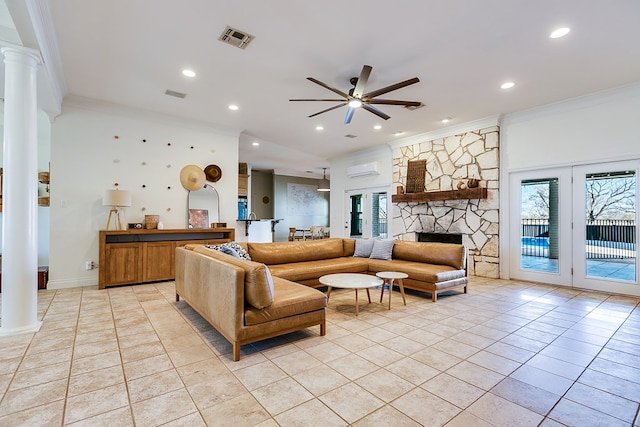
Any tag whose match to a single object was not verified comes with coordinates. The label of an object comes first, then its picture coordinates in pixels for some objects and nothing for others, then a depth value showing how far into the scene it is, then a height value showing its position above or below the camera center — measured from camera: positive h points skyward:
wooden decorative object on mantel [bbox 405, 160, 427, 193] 6.90 +0.95
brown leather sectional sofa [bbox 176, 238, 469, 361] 2.50 -0.75
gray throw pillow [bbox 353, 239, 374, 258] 5.50 -0.58
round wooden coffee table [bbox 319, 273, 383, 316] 3.41 -0.78
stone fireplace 5.80 +0.30
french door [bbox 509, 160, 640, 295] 4.50 -0.16
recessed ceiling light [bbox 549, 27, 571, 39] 3.03 +1.88
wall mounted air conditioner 7.83 +1.25
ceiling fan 3.43 +1.51
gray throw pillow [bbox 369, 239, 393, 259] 5.26 -0.58
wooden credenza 4.84 -0.65
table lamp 4.79 +0.29
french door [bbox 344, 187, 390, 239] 7.90 +0.09
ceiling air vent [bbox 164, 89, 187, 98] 4.62 +1.91
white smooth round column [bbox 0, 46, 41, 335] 3.02 +0.22
